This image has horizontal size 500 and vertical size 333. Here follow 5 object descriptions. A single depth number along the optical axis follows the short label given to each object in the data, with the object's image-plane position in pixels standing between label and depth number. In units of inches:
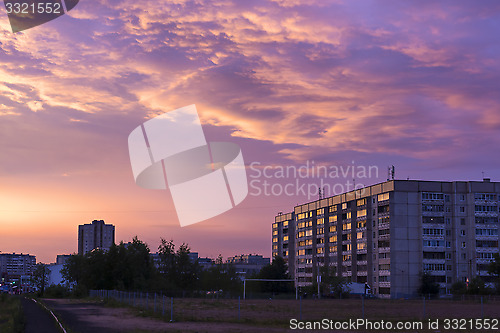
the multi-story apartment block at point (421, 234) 5821.9
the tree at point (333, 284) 5549.2
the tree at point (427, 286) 5605.3
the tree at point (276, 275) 6599.4
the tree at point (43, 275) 6583.7
